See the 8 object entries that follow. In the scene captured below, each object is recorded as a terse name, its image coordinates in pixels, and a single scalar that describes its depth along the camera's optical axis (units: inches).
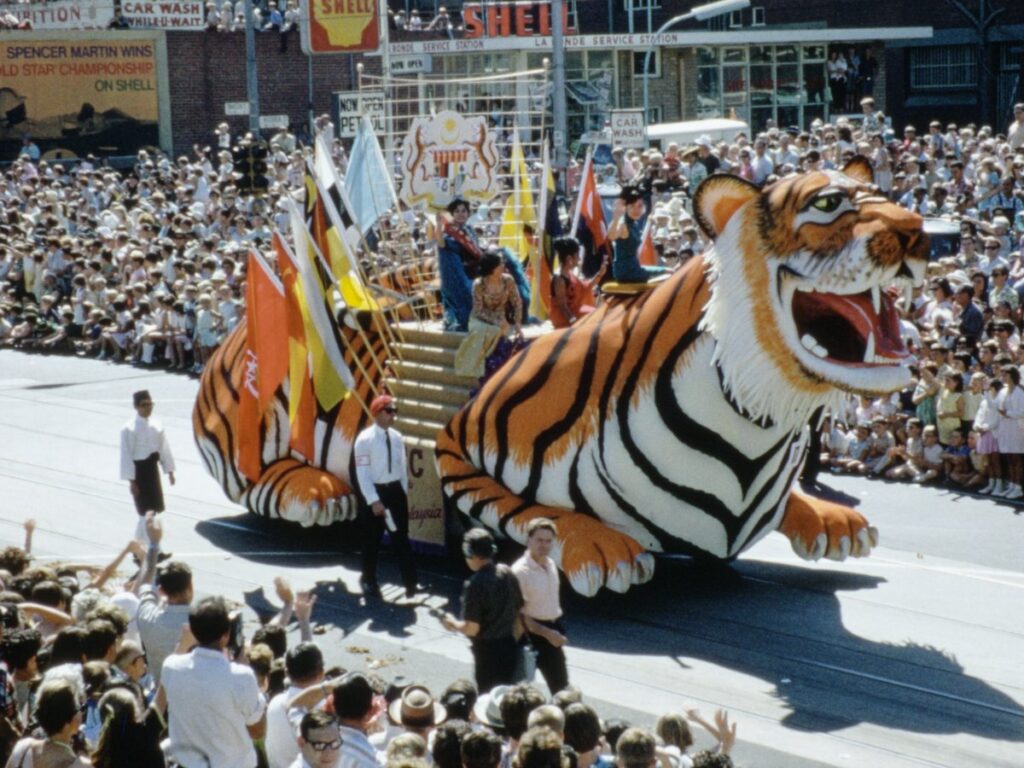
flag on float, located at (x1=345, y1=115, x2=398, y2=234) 642.2
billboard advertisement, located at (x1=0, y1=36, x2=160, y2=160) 1593.3
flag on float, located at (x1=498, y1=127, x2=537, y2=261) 672.4
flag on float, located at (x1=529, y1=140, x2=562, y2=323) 619.5
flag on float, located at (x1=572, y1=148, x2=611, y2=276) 645.3
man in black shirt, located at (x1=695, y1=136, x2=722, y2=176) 941.8
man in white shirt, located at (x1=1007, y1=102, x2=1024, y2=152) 941.2
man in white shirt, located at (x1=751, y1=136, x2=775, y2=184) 935.7
